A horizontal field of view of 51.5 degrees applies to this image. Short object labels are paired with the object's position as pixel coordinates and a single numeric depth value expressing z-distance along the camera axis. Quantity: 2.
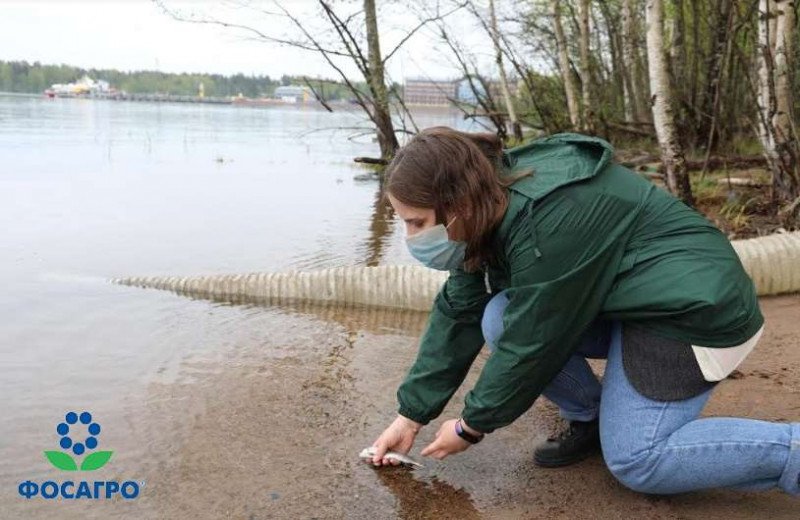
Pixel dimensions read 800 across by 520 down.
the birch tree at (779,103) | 6.00
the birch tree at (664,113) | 6.72
